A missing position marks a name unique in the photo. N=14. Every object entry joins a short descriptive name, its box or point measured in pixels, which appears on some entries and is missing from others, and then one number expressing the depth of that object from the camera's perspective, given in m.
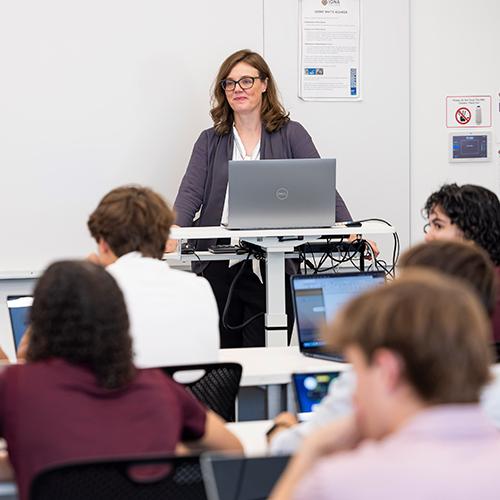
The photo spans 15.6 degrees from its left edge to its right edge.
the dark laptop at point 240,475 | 2.90
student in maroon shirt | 3.39
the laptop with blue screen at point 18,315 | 5.97
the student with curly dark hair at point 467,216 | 5.77
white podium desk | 7.37
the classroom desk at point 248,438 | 3.65
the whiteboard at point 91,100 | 9.81
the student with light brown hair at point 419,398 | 2.25
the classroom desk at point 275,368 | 5.34
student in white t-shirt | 4.86
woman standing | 9.09
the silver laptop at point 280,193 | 7.48
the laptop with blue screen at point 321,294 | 5.74
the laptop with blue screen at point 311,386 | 5.22
